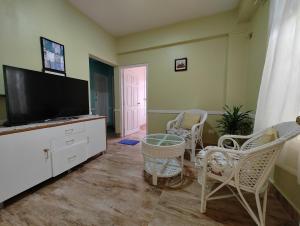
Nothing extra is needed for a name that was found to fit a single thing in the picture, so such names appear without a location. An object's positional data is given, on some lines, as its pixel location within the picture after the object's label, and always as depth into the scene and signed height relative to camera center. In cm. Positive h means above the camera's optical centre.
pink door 420 -8
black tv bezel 149 -16
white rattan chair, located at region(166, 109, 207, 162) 240 -58
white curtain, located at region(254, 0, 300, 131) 123 +31
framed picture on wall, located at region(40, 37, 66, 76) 215 +68
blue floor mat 345 -105
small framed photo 329 +82
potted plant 249 -40
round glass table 170 -65
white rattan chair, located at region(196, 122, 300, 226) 107 -56
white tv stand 138 -62
